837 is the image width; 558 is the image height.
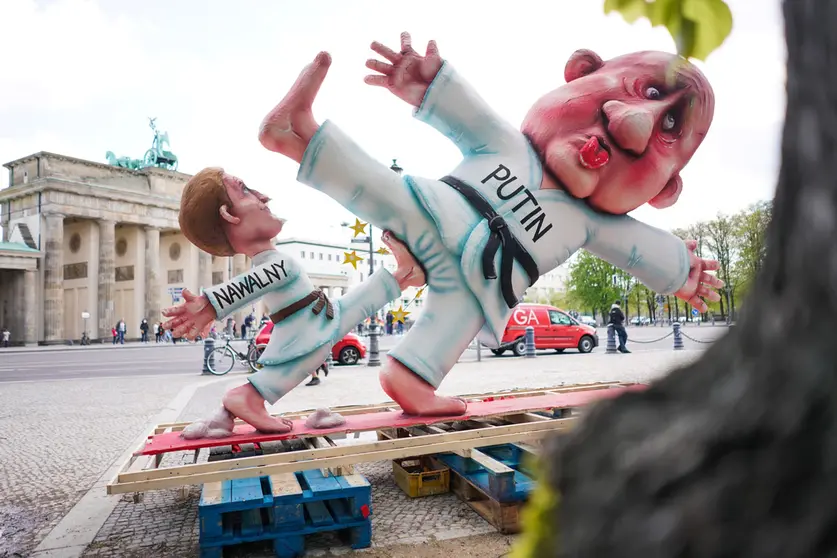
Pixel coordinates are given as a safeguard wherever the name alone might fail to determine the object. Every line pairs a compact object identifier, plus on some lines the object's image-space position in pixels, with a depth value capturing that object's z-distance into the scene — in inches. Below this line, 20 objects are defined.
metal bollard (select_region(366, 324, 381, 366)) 511.5
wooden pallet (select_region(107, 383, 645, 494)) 105.7
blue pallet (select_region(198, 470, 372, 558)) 106.6
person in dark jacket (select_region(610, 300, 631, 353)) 585.6
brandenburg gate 1299.2
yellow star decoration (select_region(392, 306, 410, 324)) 202.4
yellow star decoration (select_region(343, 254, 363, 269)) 231.3
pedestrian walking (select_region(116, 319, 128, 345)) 1279.5
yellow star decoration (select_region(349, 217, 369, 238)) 203.6
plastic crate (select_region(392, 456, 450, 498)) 144.0
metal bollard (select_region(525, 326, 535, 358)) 573.3
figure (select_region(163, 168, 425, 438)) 129.0
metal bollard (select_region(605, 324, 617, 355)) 588.1
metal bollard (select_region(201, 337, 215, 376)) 470.6
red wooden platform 121.5
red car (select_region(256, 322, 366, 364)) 518.6
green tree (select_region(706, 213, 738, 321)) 1093.4
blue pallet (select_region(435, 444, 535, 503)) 120.0
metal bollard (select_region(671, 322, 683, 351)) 615.5
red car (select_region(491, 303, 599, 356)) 601.9
